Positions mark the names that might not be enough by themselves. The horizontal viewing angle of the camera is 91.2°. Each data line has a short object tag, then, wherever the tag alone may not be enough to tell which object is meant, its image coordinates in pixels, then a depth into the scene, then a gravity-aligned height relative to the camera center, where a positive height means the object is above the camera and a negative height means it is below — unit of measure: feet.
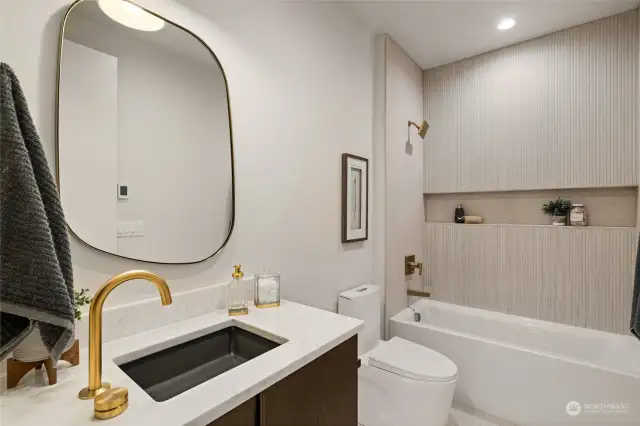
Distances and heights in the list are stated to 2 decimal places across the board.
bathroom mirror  3.24 +0.93
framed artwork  6.89 +0.38
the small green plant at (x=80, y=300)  2.82 -0.81
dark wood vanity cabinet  2.63 -1.76
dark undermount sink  3.20 -1.66
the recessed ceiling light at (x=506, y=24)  7.53 +4.68
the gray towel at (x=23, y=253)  2.11 -0.26
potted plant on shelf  8.12 +0.09
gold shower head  9.06 +2.52
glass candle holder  4.56 -1.12
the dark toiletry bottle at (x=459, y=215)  9.61 -0.02
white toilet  5.51 -2.97
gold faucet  2.28 -0.93
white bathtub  5.80 -3.19
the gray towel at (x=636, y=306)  3.53 -1.08
